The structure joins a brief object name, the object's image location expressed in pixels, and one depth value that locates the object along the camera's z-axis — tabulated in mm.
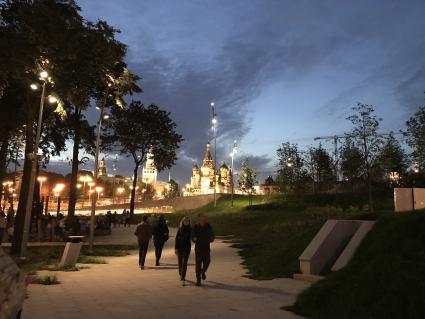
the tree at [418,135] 32062
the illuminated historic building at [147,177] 191225
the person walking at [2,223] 17322
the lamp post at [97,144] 23141
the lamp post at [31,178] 17142
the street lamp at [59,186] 39312
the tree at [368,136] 37281
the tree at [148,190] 112738
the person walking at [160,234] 15469
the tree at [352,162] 39344
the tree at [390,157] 37000
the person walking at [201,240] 11117
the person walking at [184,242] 11695
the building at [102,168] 172462
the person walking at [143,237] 14938
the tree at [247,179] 69812
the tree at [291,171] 51469
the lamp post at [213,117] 47219
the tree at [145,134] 49062
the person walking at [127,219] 45566
